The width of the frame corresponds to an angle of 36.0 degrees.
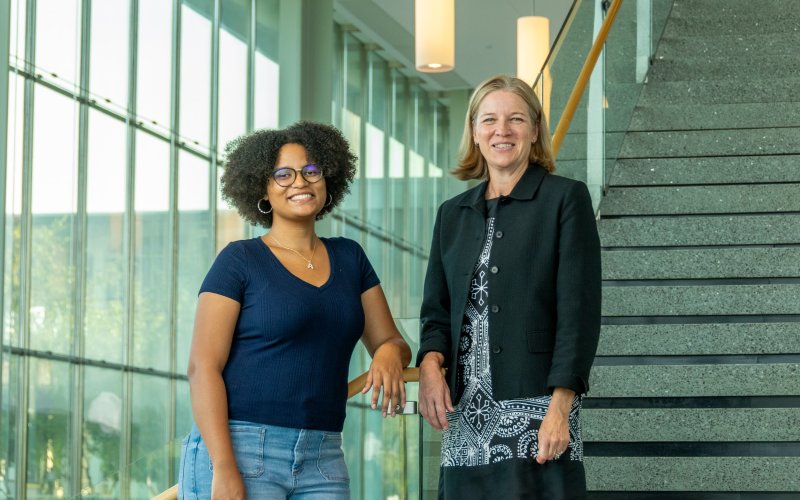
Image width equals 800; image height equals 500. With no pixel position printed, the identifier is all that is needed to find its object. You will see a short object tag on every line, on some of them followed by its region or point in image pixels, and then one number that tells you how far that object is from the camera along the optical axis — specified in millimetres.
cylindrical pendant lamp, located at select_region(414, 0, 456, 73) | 10352
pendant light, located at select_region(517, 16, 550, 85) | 11367
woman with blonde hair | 3049
